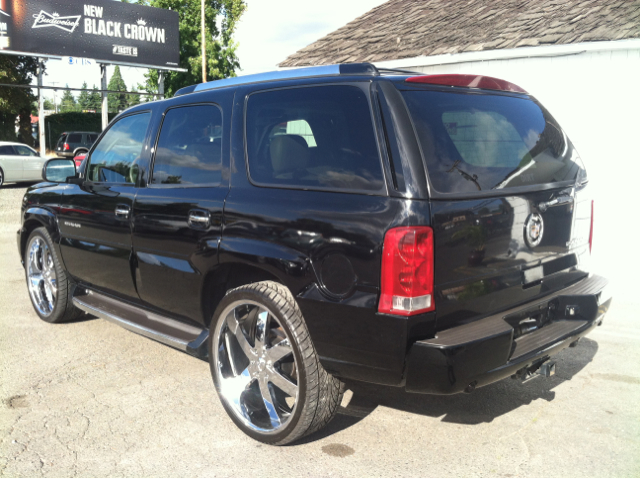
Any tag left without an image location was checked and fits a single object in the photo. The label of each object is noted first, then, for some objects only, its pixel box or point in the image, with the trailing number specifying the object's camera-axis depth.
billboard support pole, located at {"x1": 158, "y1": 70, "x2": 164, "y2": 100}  33.52
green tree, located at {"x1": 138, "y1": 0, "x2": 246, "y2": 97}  39.94
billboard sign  27.58
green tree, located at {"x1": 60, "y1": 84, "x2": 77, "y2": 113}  98.71
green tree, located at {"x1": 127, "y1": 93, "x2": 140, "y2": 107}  57.00
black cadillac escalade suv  2.83
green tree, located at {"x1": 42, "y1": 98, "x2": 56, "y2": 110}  97.16
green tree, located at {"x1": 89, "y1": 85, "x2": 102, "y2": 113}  63.04
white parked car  19.09
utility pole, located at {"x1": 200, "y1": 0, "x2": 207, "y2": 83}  30.41
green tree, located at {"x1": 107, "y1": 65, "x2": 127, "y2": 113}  60.43
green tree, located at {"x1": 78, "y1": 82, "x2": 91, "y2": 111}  53.90
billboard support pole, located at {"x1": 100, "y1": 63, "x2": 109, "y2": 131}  30.84
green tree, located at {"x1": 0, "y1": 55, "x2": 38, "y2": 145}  34.53
